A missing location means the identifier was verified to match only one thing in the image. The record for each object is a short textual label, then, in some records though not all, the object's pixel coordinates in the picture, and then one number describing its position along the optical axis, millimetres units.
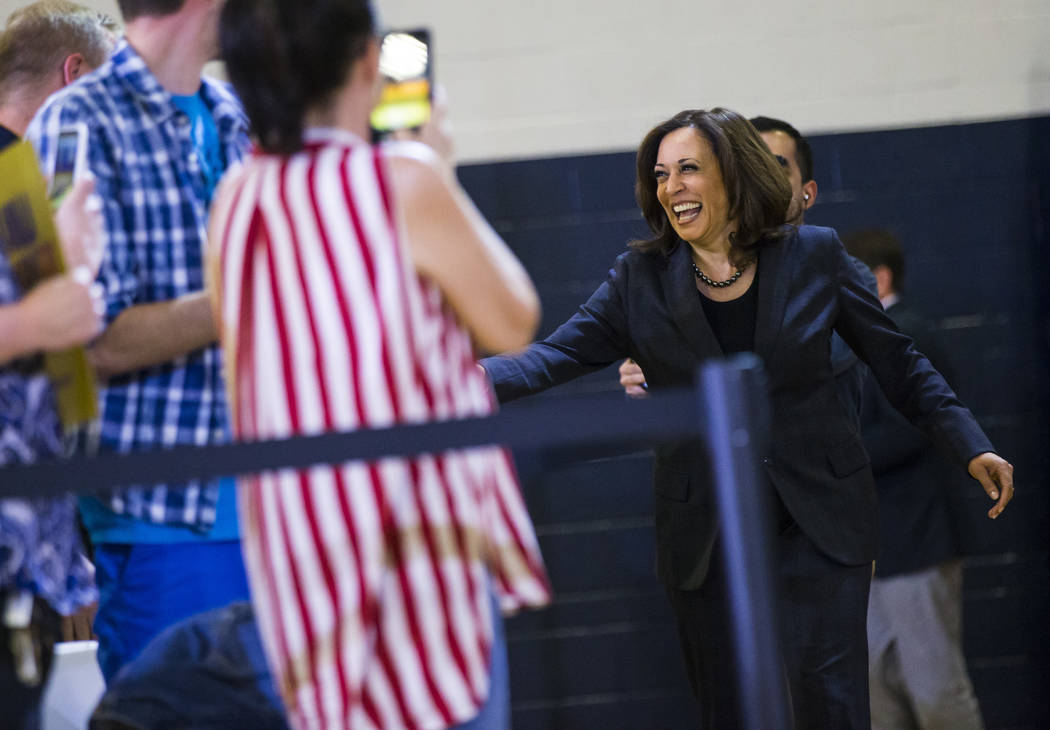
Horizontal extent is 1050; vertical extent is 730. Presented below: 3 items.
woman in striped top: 5392
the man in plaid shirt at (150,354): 5700
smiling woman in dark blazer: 6529
